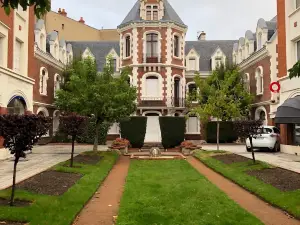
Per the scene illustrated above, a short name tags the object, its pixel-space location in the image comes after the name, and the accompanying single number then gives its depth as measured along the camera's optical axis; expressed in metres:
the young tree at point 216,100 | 16.41
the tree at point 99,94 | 14.25
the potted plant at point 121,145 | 16.94
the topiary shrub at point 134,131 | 20.17
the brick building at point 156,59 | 24.30
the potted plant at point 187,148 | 17.05
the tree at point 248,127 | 11.19
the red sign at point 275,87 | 16.52
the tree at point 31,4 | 3.80
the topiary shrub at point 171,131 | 20.02
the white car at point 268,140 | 16.04
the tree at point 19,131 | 5.82
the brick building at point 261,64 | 20.36
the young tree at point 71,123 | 11.07
